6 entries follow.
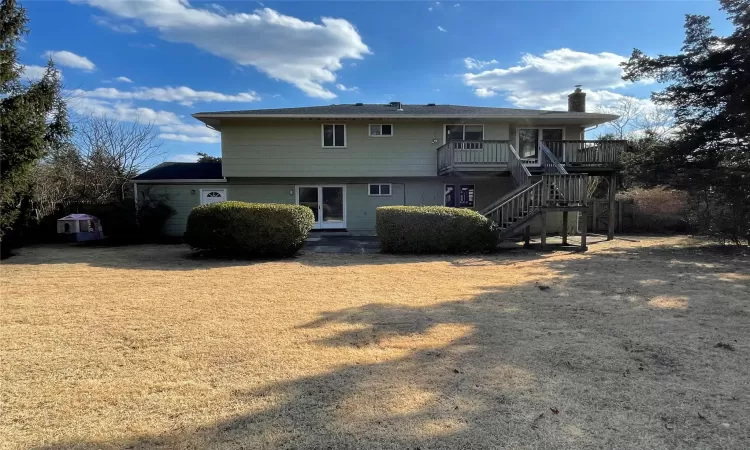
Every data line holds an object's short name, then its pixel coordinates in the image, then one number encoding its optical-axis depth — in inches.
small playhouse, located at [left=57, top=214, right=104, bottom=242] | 623.8
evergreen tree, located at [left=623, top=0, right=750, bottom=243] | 441.1
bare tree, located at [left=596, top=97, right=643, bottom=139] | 1288.4
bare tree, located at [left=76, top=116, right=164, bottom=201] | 762.8
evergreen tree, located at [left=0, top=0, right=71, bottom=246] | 373.4
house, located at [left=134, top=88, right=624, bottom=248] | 631.8
